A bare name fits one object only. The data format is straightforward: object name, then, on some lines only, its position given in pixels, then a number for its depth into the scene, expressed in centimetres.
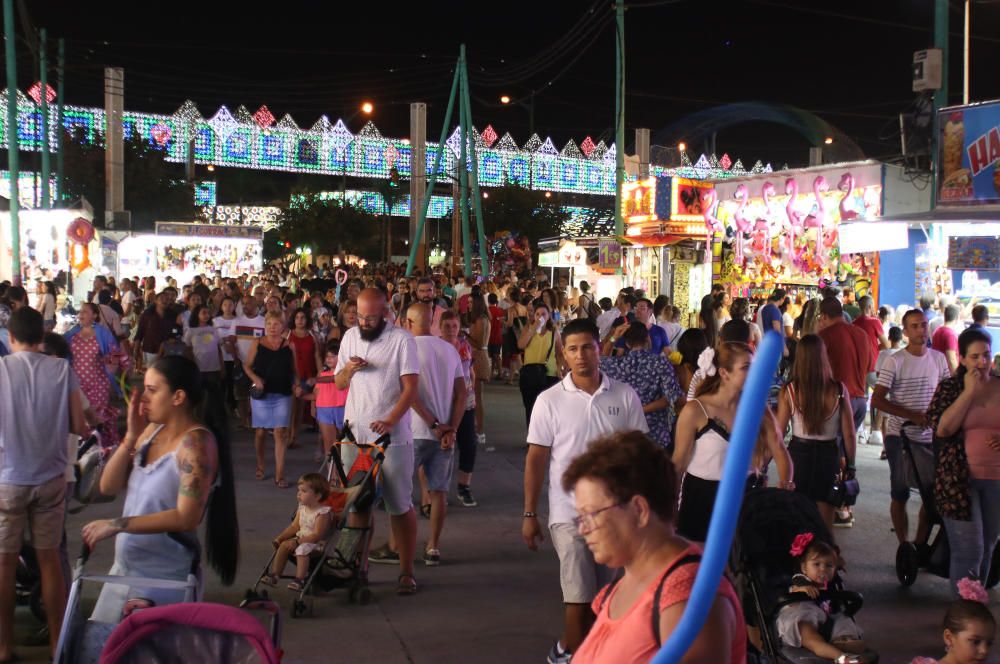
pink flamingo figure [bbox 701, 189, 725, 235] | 2338
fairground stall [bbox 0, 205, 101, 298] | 2159
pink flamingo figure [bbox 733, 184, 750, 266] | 2242
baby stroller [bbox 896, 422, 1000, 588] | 687
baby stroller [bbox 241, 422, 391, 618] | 656
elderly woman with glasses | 221
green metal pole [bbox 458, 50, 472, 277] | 3625
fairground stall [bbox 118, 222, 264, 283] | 3148
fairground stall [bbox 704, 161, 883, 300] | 1886
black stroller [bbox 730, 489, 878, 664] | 487
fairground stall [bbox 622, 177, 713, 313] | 2381
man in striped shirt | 746
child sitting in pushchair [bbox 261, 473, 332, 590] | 652
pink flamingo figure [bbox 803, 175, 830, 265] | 1997
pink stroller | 314
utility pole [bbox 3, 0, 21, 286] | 2088
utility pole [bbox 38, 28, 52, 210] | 2747
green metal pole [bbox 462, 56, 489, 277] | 3641
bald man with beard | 675
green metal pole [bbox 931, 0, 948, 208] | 1678
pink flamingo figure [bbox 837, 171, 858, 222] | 1928
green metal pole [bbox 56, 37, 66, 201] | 3172
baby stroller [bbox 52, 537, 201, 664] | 356
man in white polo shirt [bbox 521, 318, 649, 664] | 499
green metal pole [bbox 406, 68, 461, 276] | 3703
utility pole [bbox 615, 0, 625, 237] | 2497
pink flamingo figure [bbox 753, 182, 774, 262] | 2169
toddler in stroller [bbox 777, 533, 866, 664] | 471
